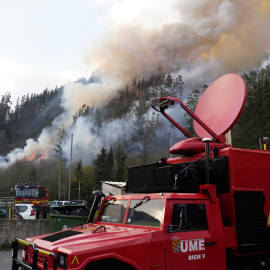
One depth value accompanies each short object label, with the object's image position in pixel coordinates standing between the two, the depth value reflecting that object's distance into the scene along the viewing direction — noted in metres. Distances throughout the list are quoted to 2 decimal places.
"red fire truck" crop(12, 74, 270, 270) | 4.27
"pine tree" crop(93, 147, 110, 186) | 65.69
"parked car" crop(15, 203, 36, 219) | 21.44
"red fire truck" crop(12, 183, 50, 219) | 29.53
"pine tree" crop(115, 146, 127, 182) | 65.56
